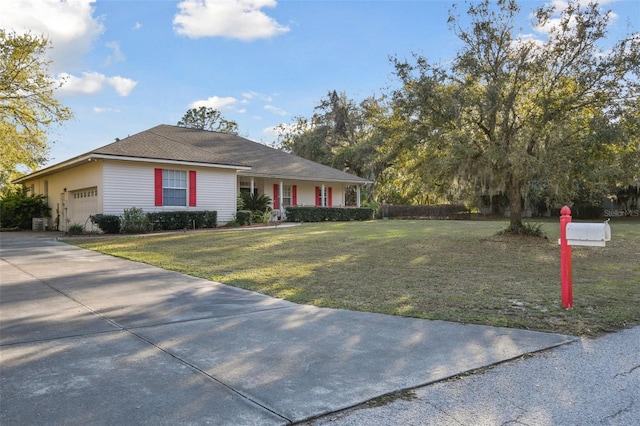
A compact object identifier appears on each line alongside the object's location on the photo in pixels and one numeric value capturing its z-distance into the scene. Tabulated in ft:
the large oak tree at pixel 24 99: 60.85
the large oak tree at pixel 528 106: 36.63
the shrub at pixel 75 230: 56.59
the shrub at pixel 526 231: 44.16
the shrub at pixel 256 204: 74.08
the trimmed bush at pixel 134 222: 55.26
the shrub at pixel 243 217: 69.10
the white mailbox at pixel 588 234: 16.52
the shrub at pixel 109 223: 54.34
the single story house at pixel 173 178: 57.93
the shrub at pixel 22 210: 78.64
